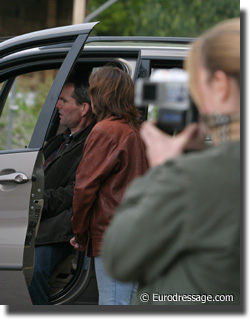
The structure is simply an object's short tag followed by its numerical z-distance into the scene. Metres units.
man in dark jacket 7.52
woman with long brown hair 6.51
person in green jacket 3.03
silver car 6.77
